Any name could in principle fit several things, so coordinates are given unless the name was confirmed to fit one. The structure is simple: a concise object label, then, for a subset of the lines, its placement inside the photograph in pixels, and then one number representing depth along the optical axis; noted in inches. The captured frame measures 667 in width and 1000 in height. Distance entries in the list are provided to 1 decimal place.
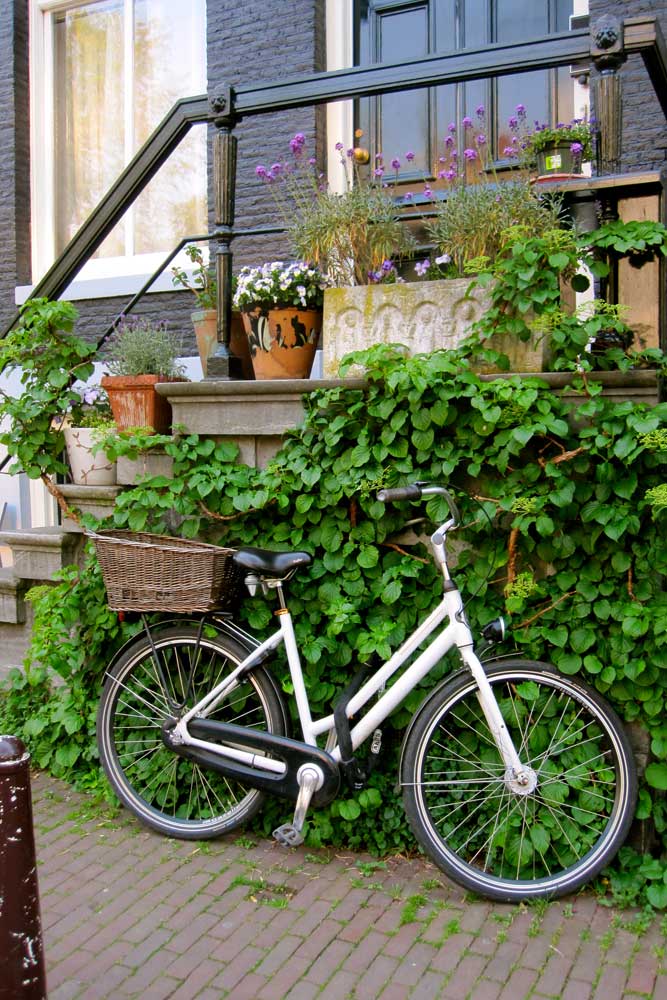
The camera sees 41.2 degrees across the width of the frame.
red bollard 73.4
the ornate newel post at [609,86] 119.6
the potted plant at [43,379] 157.0
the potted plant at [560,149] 164.6
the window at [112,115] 274.2
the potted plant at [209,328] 155.6
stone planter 128.8
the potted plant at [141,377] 151.8
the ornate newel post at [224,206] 145.3
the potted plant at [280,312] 142.3
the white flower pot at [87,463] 154.1
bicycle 113.0
